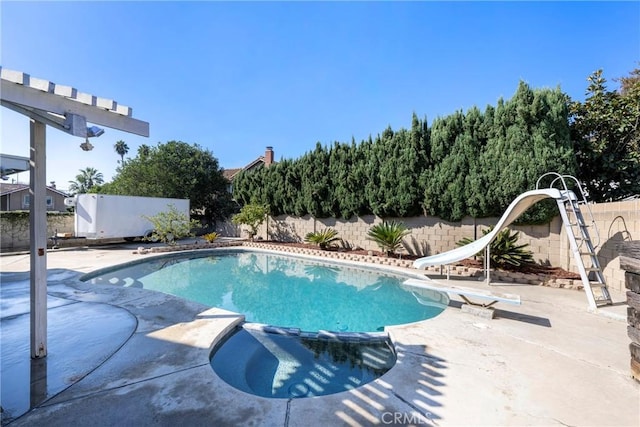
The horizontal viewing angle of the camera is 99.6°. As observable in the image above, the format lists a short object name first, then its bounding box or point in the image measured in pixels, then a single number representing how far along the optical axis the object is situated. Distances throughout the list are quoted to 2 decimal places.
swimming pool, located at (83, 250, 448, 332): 5.57
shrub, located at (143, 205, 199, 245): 13.14
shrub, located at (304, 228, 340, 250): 12.74
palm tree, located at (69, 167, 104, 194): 40.81
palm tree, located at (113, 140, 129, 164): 49.28
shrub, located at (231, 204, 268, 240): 15.27
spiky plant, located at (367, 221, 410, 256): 10.20
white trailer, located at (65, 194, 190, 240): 12.51
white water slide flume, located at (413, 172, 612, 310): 5.20
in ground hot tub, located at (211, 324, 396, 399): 3.06
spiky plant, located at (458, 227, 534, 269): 7.90
